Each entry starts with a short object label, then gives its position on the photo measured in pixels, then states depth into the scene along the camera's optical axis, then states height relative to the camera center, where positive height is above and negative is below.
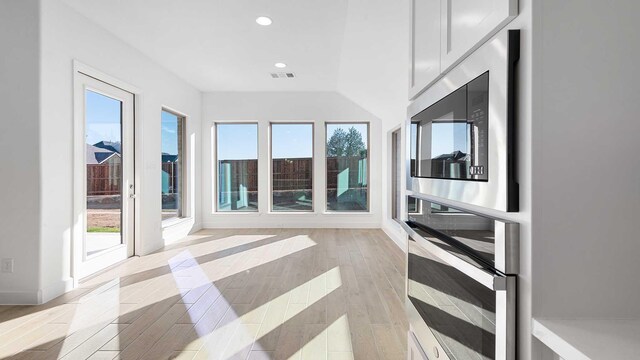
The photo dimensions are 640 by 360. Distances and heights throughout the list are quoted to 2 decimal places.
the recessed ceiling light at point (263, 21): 3.59 +1.72
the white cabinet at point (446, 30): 0.77 +0.43
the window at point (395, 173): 6.01 +0.09
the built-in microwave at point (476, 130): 0.70 +0.13
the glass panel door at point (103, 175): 3.53 +0.04
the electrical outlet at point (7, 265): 2.95 -0.77
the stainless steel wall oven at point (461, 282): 0.71 -0.28
